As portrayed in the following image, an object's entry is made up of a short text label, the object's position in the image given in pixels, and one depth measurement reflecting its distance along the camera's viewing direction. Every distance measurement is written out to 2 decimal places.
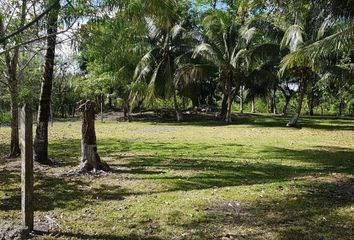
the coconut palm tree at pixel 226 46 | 26.00
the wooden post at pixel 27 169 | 5.45
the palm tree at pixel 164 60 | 27.97
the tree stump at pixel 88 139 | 9.55
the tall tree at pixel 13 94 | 11.45
